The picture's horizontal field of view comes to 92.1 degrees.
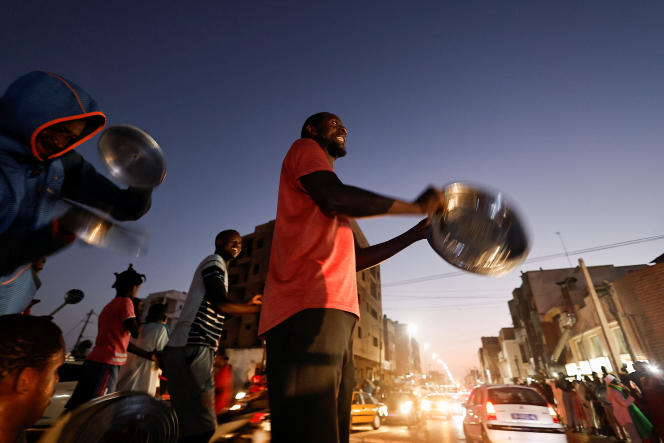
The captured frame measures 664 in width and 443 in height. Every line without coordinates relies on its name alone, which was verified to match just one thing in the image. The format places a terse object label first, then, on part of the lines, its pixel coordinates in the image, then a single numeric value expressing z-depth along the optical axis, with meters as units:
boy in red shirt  3.29
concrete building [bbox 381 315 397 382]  76.31
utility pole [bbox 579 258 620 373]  16.57
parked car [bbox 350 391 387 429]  12.07
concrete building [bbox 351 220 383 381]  42.12
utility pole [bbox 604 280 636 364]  18.03
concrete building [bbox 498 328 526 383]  57.91
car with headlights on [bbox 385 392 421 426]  15.02
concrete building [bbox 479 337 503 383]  80.50
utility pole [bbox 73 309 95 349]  58.89
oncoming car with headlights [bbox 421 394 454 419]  21.63
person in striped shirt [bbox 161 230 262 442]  2.26
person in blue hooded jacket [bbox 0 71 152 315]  1.36
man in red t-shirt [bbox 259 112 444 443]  1.12
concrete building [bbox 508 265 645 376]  34.41
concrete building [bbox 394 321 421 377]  92.62
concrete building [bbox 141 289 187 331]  64.31
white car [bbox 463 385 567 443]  7.60
